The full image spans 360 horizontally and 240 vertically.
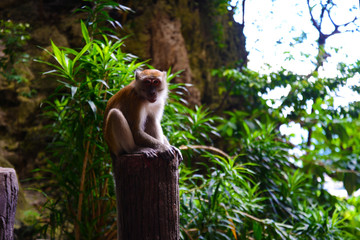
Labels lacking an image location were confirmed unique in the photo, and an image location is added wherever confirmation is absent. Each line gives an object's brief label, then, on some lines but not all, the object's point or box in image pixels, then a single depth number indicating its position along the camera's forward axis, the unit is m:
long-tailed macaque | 2.86
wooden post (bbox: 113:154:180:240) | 2.36
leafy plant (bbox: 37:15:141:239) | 3.49
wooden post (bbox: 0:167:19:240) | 2.17
